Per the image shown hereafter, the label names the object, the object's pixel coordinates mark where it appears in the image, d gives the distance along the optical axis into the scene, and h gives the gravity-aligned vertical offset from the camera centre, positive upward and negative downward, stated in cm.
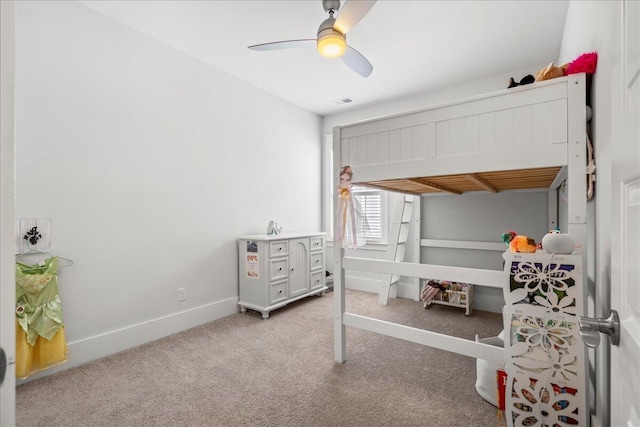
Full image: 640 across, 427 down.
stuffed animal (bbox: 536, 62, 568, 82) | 142 +68
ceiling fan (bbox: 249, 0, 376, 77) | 165 +114
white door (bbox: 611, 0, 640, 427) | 46 -1
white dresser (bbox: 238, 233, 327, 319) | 303 -63
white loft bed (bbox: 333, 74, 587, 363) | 130 +33
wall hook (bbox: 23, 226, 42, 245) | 192 -16
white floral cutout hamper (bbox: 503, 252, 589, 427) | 122 -55
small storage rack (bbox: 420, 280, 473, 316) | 311 -88
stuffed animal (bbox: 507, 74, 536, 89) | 148 +67
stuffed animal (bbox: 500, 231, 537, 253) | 135 -15
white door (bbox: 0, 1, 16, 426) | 44 -1
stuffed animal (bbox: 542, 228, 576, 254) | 125 -13
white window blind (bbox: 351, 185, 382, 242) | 409 +2
